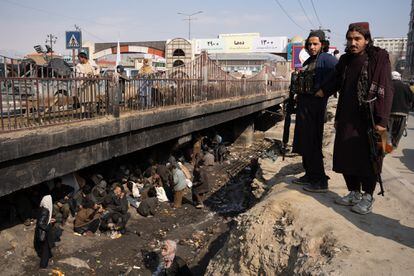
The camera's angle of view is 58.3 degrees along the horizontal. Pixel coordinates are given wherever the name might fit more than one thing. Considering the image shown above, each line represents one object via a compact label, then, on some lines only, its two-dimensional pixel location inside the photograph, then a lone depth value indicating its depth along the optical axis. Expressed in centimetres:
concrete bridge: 518
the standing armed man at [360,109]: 368
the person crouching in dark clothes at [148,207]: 900
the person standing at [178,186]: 985
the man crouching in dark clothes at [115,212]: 793
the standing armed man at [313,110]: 451
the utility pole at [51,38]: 2387
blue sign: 1091
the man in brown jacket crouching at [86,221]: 761
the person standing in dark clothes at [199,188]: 1009
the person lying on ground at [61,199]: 760
